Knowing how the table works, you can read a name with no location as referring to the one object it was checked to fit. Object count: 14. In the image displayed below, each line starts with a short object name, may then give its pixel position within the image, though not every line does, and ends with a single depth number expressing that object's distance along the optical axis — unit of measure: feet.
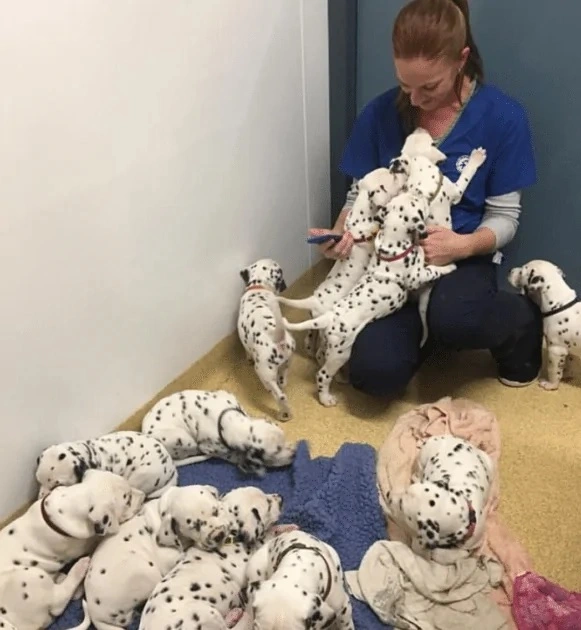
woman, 8.66
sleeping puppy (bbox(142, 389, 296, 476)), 8.19
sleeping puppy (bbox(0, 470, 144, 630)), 6.71
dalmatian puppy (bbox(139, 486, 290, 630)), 6.06
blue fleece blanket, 7.43
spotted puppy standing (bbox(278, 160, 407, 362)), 9.07
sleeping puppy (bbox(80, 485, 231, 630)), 6.64
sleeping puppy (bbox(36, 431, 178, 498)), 7.43
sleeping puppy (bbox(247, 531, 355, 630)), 5.49
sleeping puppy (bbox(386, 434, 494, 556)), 6.81
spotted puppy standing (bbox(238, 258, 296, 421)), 8.99
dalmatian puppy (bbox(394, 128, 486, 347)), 8.73
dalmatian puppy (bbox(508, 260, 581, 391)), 8.98
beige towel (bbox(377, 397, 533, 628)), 7.31
